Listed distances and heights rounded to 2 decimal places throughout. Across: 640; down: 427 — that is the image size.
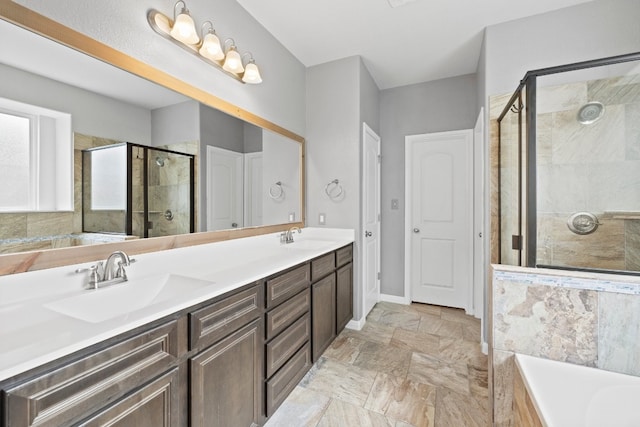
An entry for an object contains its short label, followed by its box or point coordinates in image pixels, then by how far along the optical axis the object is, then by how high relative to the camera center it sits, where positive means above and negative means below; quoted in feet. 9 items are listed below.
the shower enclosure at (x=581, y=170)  6.18 +1.01
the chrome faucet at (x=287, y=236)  8.01 -0.71
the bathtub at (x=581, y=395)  3.22 -2.27
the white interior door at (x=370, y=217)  9.23 -0.19
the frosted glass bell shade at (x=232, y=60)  5.94 +3.31
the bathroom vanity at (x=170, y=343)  2.27 -1.45
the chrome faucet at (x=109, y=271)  3.73 -0.82
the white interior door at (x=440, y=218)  10.12 -0.20
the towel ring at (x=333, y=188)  8.98 +0.79
